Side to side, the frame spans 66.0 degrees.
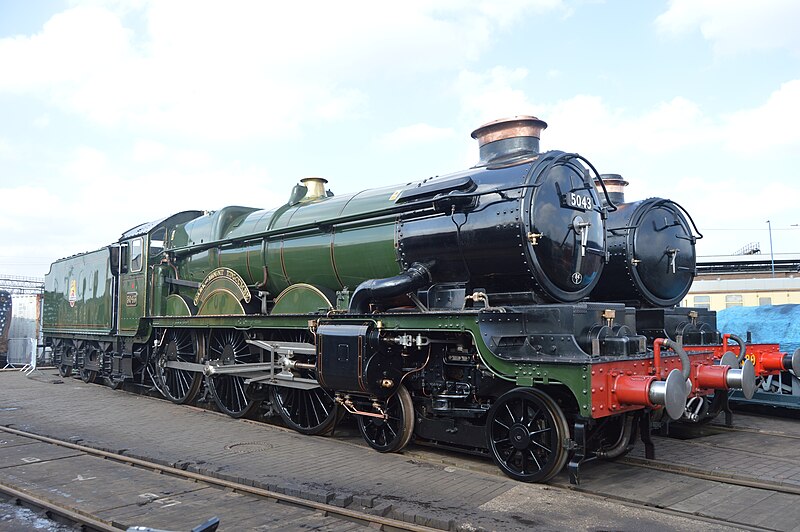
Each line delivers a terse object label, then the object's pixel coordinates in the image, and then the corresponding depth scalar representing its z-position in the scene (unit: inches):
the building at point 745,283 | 848.3
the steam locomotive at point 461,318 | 221.9
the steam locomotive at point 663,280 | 334.6
